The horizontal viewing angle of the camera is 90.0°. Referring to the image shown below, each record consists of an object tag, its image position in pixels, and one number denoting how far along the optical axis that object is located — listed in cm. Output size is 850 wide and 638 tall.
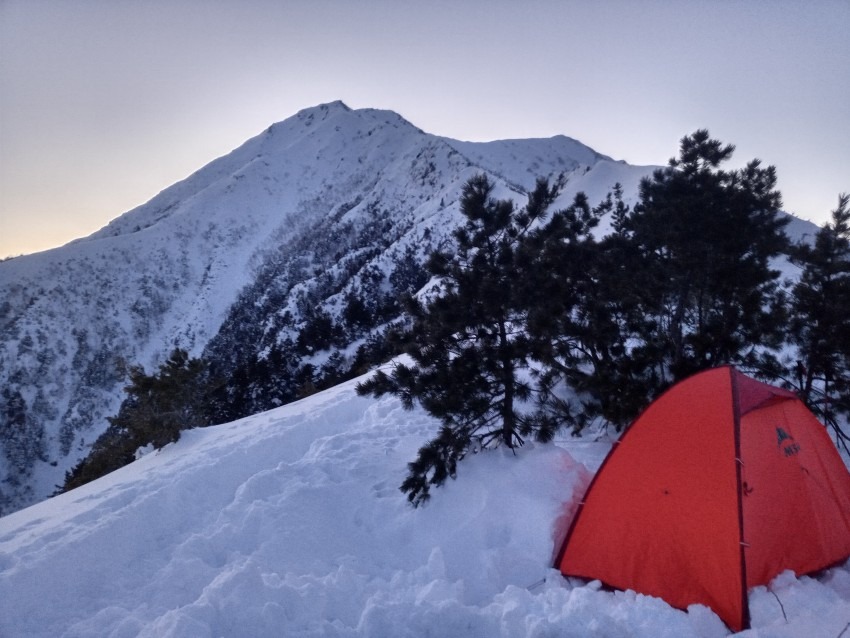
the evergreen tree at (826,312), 705
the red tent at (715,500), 422
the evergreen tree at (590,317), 621
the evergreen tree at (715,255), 738
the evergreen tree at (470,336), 615
